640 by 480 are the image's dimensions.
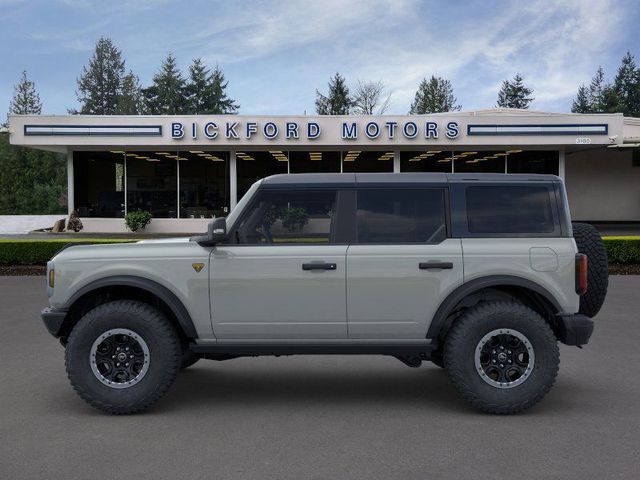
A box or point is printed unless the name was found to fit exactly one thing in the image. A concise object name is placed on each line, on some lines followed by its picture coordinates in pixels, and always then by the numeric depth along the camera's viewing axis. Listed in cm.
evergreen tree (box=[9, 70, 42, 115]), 7675
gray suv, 545
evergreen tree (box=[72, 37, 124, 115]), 8750
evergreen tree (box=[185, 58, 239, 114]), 8025
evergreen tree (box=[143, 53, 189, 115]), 7950
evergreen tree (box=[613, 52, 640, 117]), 8231
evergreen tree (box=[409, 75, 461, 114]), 8081
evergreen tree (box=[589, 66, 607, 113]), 8612
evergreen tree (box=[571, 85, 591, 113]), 8681
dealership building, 2880
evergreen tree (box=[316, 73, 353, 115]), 7706
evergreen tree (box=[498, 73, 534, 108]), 8550
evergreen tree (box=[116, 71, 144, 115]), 7994
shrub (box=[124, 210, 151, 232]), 2966
